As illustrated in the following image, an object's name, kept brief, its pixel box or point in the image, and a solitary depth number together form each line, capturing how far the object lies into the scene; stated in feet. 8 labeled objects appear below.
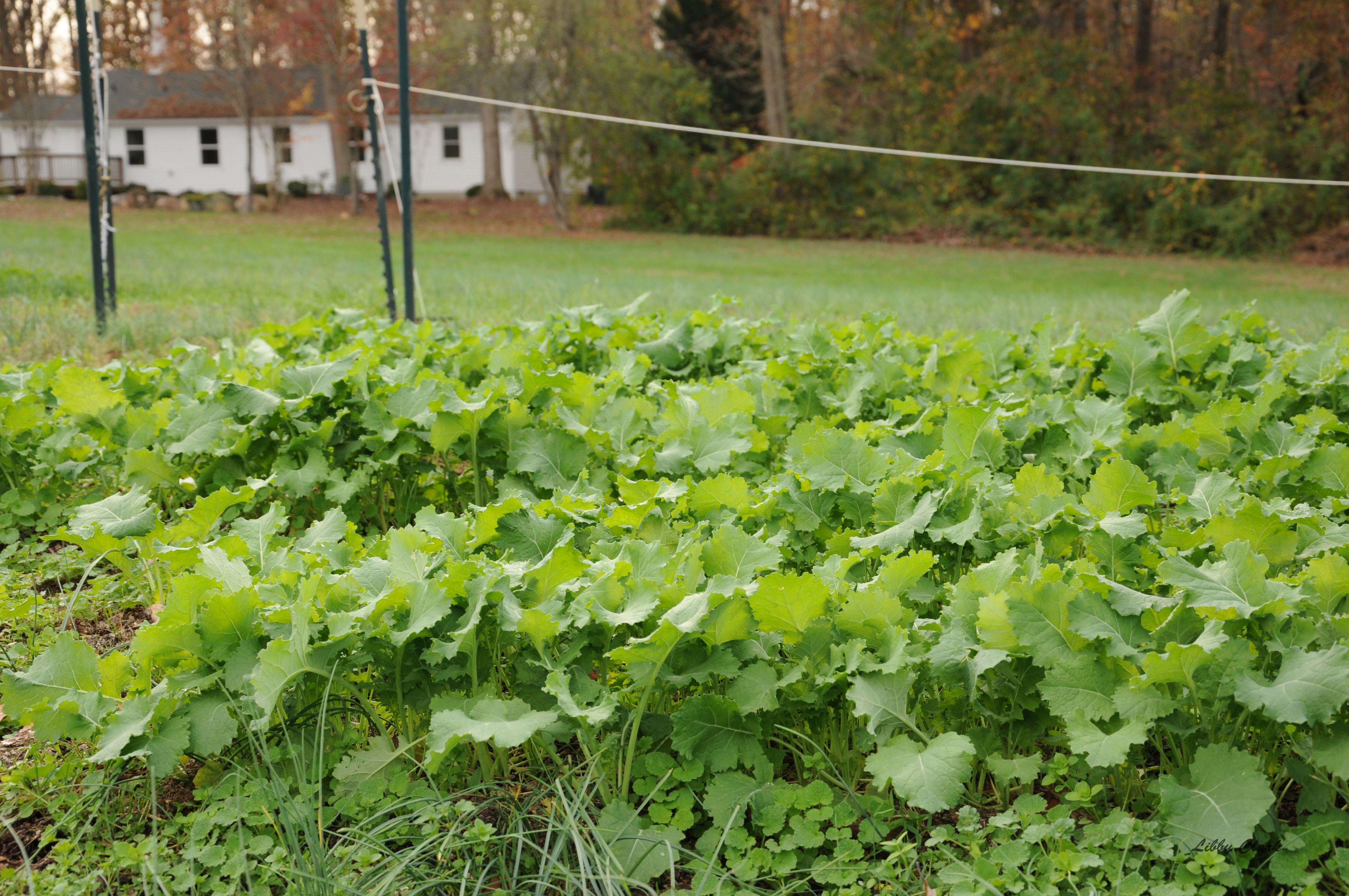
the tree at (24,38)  106.22
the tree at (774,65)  80.02
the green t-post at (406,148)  20.68
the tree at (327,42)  90.79
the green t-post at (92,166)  23.25
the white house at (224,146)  120.26
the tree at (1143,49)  75.51
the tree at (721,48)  91.81
